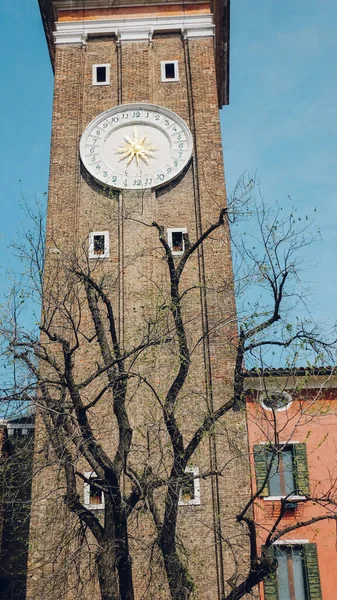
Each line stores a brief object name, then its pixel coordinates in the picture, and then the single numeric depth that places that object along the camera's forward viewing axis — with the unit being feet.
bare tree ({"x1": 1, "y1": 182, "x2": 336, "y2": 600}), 43.80
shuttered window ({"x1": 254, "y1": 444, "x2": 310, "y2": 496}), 64.18
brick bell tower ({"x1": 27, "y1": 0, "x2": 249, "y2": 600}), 63.72
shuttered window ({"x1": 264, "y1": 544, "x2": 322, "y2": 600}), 60.59
